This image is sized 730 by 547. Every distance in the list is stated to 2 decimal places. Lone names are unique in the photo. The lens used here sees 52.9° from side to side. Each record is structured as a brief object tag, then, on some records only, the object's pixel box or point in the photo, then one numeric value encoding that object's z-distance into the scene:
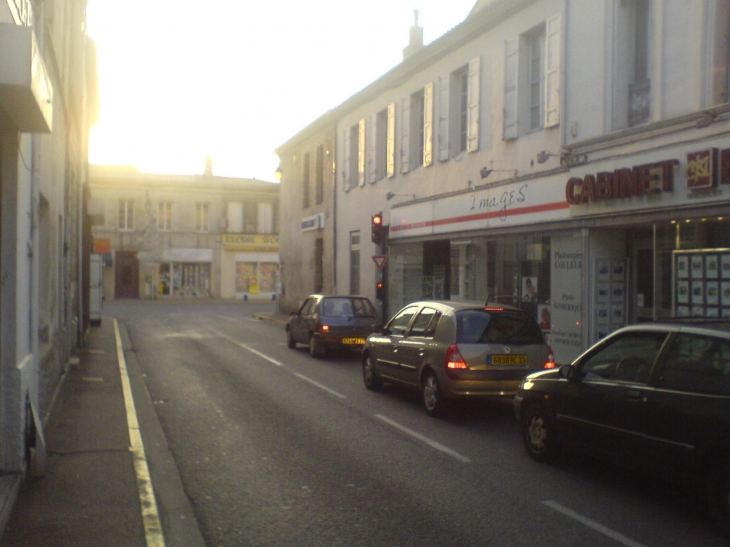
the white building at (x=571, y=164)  11.27
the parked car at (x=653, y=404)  5.18
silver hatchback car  9.31
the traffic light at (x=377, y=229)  21.36
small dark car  16.72
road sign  21.11
